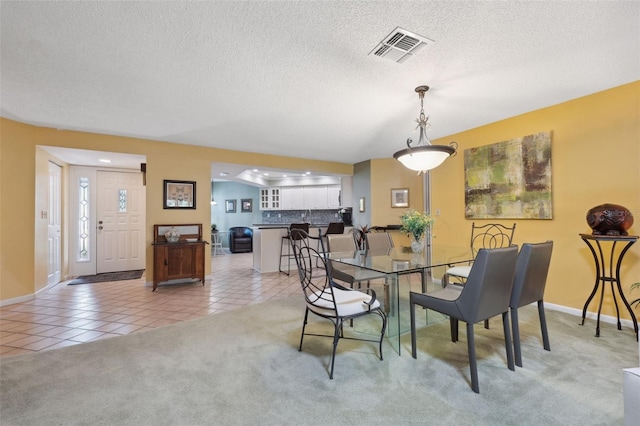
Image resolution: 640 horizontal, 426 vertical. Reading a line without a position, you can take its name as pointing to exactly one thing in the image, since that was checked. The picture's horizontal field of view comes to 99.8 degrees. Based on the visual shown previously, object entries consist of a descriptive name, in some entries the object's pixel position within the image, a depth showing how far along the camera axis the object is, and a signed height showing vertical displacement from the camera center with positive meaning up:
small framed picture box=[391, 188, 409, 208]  5.56 +0.35
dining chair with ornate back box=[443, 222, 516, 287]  3.63 -0.31
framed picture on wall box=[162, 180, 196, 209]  4.46 +0.38
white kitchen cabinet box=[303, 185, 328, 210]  8.26 +0.55
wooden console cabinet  4.11 -0.63
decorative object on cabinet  4.32 -0.30
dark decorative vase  2.38 -0.07
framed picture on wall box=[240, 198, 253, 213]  9.19 +0.37
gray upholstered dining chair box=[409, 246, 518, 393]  1.72 -0.56
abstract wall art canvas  3.21 +0.44
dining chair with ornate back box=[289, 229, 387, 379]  1.88 -0.67
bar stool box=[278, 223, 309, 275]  5.09 -0.55
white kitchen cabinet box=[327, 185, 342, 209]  8.12 +0.57
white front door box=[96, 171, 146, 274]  5.33 -0.08
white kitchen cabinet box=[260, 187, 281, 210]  8.80 +0.56
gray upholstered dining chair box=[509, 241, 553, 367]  2.03 -0.52
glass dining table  2.28 -0.44
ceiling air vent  1.91 +1.27
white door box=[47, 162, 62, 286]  4.35 -0.15
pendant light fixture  2.50 +0.57
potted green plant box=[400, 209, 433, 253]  2.78 -0.12
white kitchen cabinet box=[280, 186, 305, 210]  8.53 +0.56
